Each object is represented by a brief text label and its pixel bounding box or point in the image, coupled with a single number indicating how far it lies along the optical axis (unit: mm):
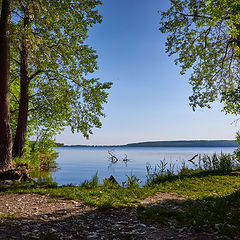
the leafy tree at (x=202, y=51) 17047
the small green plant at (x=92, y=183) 10403
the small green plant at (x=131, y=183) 10684
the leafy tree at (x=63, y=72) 13969
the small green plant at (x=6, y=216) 5526
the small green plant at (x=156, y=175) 13312
